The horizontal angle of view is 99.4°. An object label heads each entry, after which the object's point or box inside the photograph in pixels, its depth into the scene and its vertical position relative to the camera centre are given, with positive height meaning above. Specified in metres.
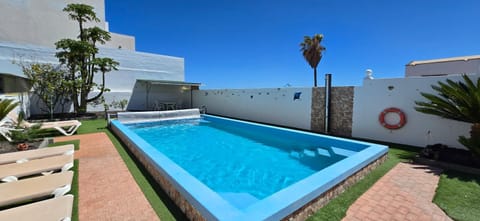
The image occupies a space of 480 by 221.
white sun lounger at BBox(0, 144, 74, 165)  4.66 -1.38
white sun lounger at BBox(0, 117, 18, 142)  6.56 -1.03
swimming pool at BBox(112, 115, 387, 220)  2.94 -1.81
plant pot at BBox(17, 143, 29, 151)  5.79 -1.40
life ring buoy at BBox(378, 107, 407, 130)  7.55 -0.69
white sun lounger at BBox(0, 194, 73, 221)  2.43 -1.41
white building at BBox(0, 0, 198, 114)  14.24 +3.50
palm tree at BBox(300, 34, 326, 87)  21.47 +5.31
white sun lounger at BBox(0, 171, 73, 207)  2.94 -1.41
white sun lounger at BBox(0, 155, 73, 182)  3.85 -1.42
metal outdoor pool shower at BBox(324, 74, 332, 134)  9.69 +0.12
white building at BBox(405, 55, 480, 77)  17.58 +3.23
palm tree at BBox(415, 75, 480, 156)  5.27 -0.11
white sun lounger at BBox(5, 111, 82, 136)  8.74 -1.21
